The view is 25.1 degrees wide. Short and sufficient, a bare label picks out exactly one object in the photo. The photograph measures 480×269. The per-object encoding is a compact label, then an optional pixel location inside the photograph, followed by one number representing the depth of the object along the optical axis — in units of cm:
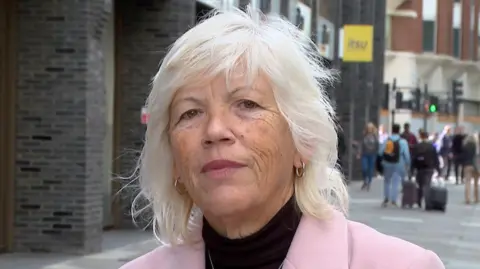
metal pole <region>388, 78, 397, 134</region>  4057
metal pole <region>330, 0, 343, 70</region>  3025
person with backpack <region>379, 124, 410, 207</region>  2320
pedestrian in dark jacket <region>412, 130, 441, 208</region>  2314
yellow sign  2975
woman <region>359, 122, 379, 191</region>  3027
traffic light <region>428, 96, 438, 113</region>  4050
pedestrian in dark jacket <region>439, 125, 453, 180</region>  3802
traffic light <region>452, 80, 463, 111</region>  4312
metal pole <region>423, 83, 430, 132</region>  4213
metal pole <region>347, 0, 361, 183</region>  3336
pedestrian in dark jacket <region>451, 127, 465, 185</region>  2995
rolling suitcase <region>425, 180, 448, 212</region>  2311
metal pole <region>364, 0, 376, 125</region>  3802
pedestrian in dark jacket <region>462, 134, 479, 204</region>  2569
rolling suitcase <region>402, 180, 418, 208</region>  2356
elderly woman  244
